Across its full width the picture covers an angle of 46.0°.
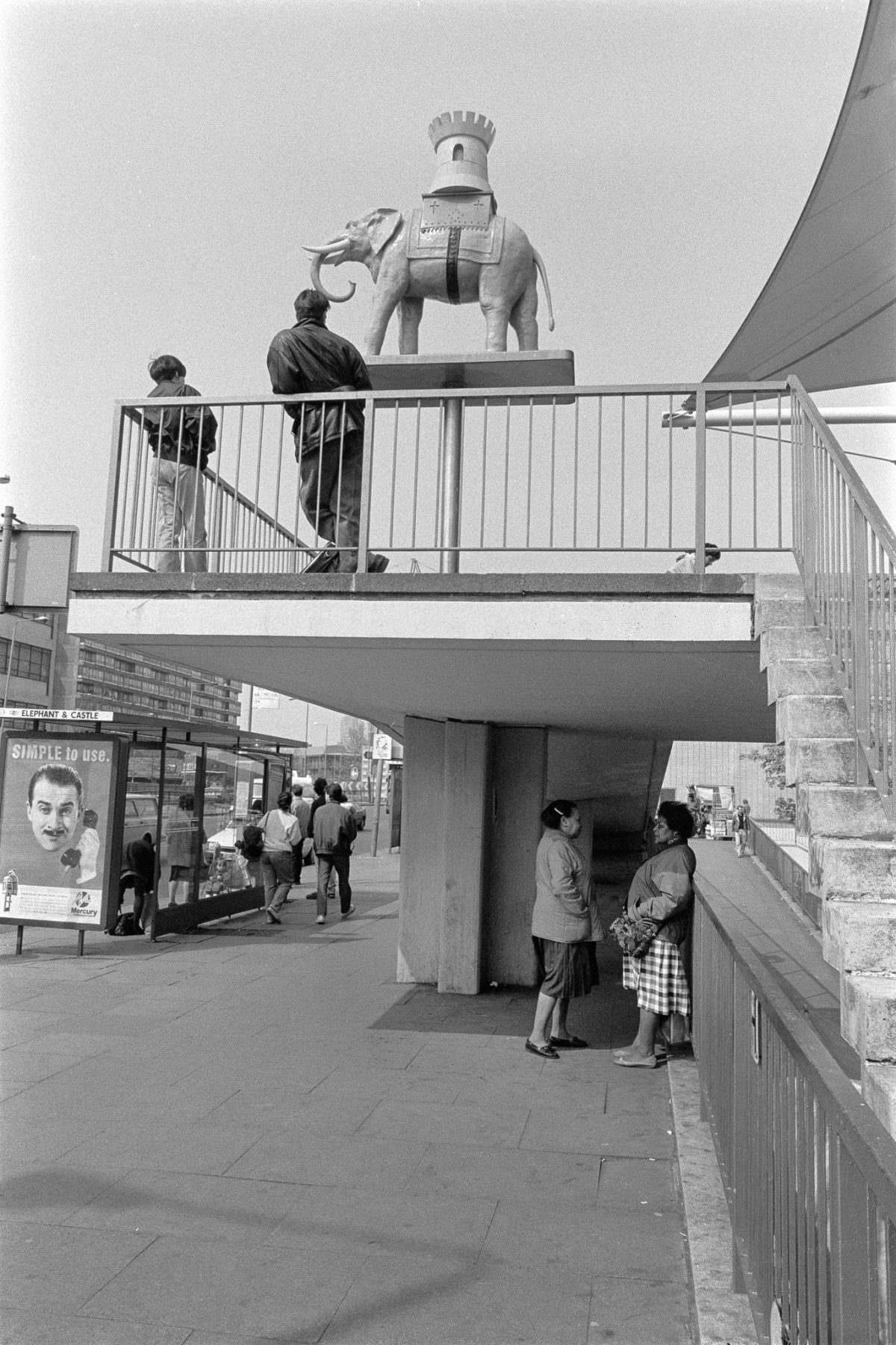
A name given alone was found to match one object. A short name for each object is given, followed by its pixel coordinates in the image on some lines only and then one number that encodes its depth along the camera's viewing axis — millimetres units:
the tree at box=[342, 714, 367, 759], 95750
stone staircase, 2594
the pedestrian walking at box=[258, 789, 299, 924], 13531
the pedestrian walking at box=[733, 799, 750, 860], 28922
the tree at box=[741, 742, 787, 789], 30802
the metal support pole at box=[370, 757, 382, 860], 24609
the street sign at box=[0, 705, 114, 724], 10039
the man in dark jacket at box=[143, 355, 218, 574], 6516
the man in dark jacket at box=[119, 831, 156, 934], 11391
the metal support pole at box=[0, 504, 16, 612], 7168
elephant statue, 7562
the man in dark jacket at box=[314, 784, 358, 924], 13352
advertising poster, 10211
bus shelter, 10234
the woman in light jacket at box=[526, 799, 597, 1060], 6961
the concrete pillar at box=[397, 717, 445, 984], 9359
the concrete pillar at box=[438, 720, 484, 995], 9141
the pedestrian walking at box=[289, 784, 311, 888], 14016
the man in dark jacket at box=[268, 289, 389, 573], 6391
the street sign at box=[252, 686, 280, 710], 29347
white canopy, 9625
